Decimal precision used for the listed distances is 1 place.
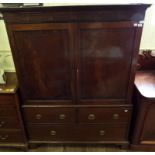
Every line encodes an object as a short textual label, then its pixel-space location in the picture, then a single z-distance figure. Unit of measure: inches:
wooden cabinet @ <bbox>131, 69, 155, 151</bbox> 65.3
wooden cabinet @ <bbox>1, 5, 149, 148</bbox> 52.7
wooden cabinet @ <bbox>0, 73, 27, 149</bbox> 66.1
